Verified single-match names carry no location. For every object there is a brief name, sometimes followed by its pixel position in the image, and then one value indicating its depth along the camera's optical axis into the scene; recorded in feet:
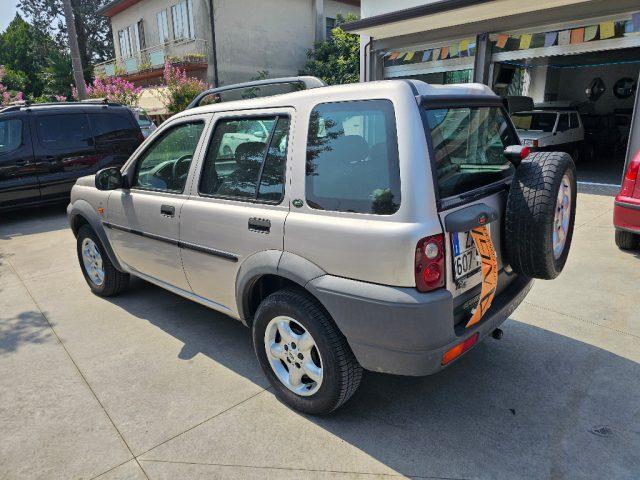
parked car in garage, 37.91
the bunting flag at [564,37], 29.12
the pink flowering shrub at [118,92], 58.23
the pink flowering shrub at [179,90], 50.88
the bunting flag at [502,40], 31.89
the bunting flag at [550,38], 29.91
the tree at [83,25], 112.37
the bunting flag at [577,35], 28.54
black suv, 26.09
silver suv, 7.22
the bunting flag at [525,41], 31.07
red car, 15.43
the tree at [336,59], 62.80
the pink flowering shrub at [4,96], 66.90
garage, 27.89
